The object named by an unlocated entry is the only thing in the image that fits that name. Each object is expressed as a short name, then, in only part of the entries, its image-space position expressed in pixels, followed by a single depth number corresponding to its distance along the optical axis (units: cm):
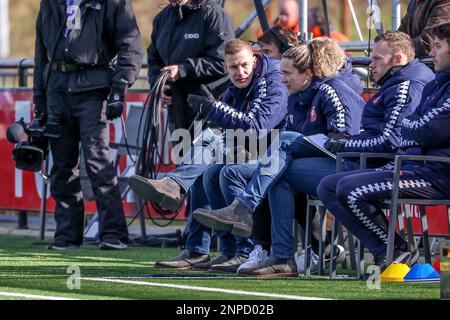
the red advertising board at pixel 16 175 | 2523
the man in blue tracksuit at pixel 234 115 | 1719
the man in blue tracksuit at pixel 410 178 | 1475
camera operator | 2078
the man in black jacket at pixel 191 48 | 1978
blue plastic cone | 1470
